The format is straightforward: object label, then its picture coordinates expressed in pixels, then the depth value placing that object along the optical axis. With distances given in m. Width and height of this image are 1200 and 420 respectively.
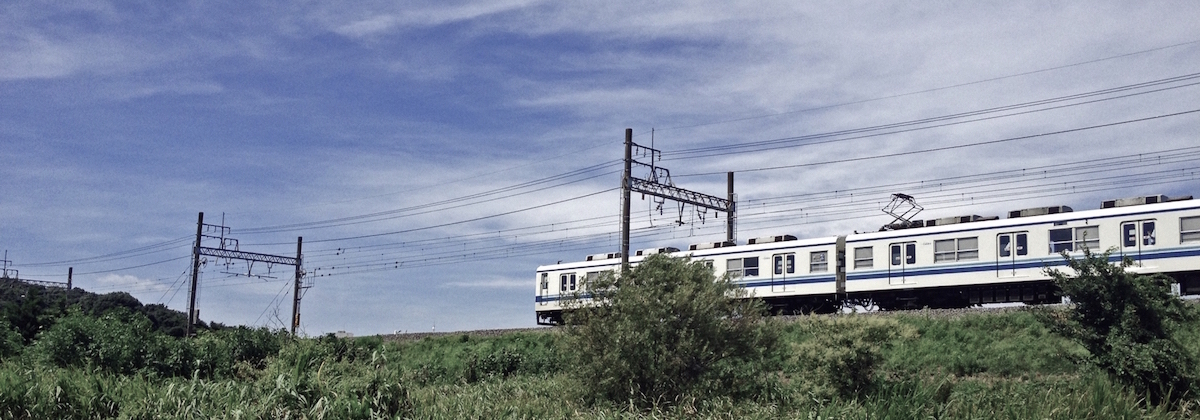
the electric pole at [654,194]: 27.88
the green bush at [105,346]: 21.08
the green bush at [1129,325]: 15.83
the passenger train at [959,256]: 25.91
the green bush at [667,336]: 17.08
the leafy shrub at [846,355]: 18.61
